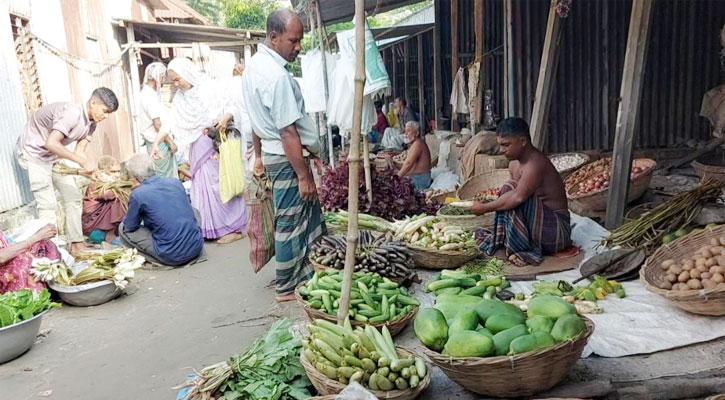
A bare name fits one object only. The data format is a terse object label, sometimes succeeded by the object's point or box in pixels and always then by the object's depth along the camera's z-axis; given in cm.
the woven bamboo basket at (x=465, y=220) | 504
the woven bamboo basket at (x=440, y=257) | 432
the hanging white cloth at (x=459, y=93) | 974
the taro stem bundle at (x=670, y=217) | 409
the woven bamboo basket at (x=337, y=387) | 230
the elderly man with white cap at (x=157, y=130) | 781
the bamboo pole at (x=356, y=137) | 250
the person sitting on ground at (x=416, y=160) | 753
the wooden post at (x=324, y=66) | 644
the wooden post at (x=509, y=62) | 823
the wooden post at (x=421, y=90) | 1485
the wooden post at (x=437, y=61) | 1165
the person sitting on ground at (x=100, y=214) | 675
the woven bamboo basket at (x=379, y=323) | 299
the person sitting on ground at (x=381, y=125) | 1459
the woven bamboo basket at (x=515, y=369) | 226
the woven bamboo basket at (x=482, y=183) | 665
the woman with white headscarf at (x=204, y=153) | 711
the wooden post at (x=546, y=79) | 586
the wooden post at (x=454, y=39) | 915
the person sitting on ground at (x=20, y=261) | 429
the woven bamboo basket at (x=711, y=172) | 611
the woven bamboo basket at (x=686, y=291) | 294
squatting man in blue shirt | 575
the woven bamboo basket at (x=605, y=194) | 595
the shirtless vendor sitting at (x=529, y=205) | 433
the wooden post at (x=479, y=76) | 769
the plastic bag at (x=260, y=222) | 461
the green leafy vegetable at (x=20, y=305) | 380
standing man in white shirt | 387
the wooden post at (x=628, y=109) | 461
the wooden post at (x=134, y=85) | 1269
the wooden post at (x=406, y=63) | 1642
